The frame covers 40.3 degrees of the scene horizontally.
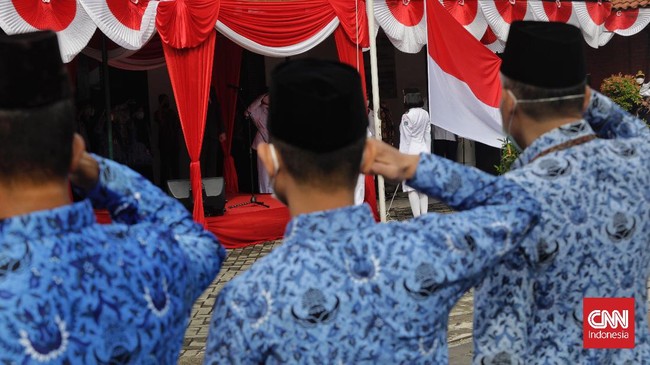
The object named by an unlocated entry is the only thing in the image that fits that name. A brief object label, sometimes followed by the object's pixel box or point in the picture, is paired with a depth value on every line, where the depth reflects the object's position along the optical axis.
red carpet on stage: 9.50
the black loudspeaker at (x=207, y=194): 9.70
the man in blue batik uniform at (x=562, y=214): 2.06
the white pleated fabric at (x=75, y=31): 7.75
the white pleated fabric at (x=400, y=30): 9.76
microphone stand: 10.69
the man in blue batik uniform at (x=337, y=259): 1.59
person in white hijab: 9.88
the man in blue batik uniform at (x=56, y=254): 1.47
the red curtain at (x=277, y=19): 9.12
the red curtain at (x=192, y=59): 8.62
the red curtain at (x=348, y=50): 9.69
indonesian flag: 9.02
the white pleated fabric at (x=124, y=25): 8.18
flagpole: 8.62
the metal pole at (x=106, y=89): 9.88
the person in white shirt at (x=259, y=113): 11.70
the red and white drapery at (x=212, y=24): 8.08
